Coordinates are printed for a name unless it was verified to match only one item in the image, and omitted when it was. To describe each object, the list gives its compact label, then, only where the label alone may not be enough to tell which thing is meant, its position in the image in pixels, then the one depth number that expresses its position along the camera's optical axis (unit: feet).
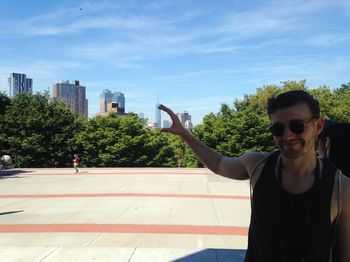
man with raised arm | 5.43
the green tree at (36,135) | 93.04
